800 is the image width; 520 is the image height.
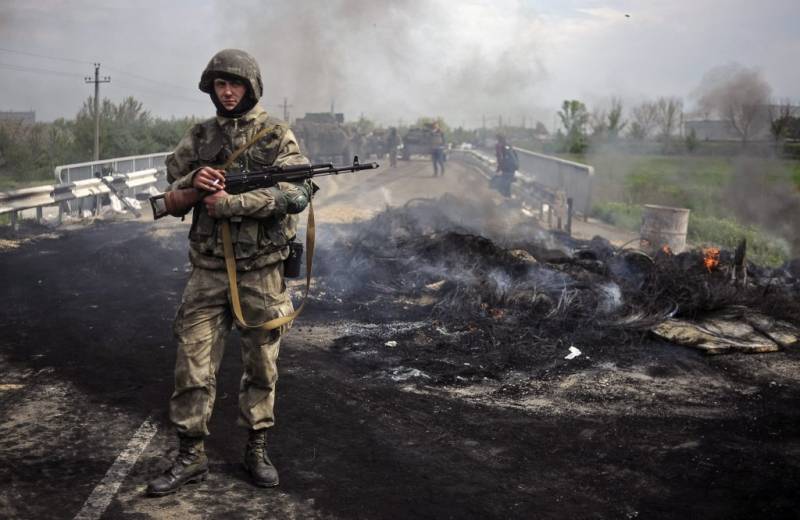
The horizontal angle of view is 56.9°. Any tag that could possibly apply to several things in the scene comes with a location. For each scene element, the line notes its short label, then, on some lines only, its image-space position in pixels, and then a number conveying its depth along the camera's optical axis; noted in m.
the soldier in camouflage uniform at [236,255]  3.42
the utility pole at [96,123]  27.07
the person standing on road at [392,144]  33.25
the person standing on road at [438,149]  26.94
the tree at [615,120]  28.55
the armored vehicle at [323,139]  27.75
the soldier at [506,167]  19.05
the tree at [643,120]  26.73
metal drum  11.23
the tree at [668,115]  27.45
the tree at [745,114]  18.75
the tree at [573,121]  31.83
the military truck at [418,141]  35.66
